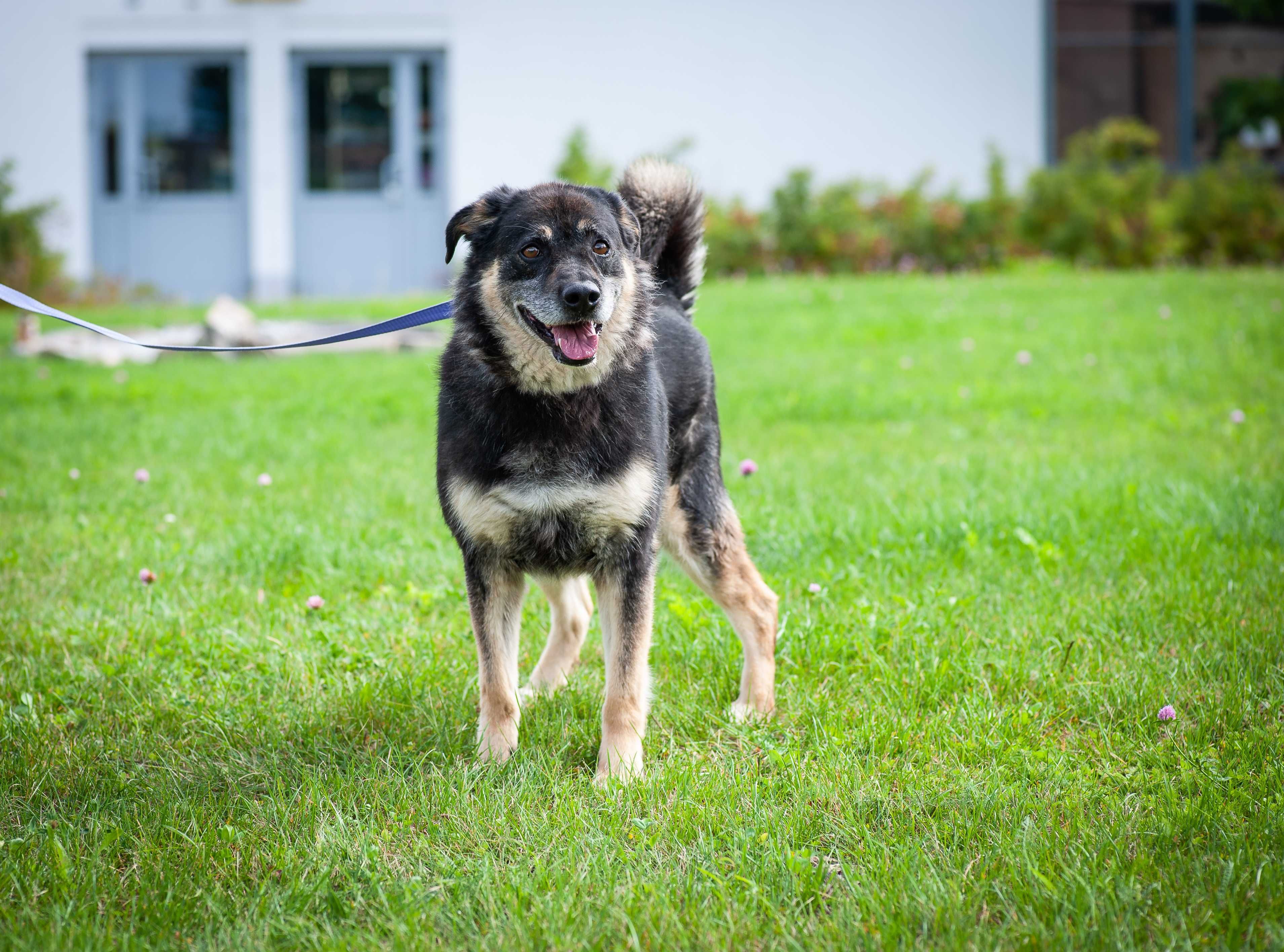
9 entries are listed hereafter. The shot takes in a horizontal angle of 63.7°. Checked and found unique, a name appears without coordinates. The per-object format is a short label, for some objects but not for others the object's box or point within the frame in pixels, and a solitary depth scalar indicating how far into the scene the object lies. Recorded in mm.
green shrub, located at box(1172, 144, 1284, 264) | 14297
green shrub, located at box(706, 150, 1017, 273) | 14781
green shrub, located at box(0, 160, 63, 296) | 14633
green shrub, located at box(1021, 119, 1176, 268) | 14195
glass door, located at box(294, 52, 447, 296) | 16922
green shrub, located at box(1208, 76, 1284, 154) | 17078
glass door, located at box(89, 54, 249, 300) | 16875
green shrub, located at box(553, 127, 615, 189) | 15430
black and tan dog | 2832
